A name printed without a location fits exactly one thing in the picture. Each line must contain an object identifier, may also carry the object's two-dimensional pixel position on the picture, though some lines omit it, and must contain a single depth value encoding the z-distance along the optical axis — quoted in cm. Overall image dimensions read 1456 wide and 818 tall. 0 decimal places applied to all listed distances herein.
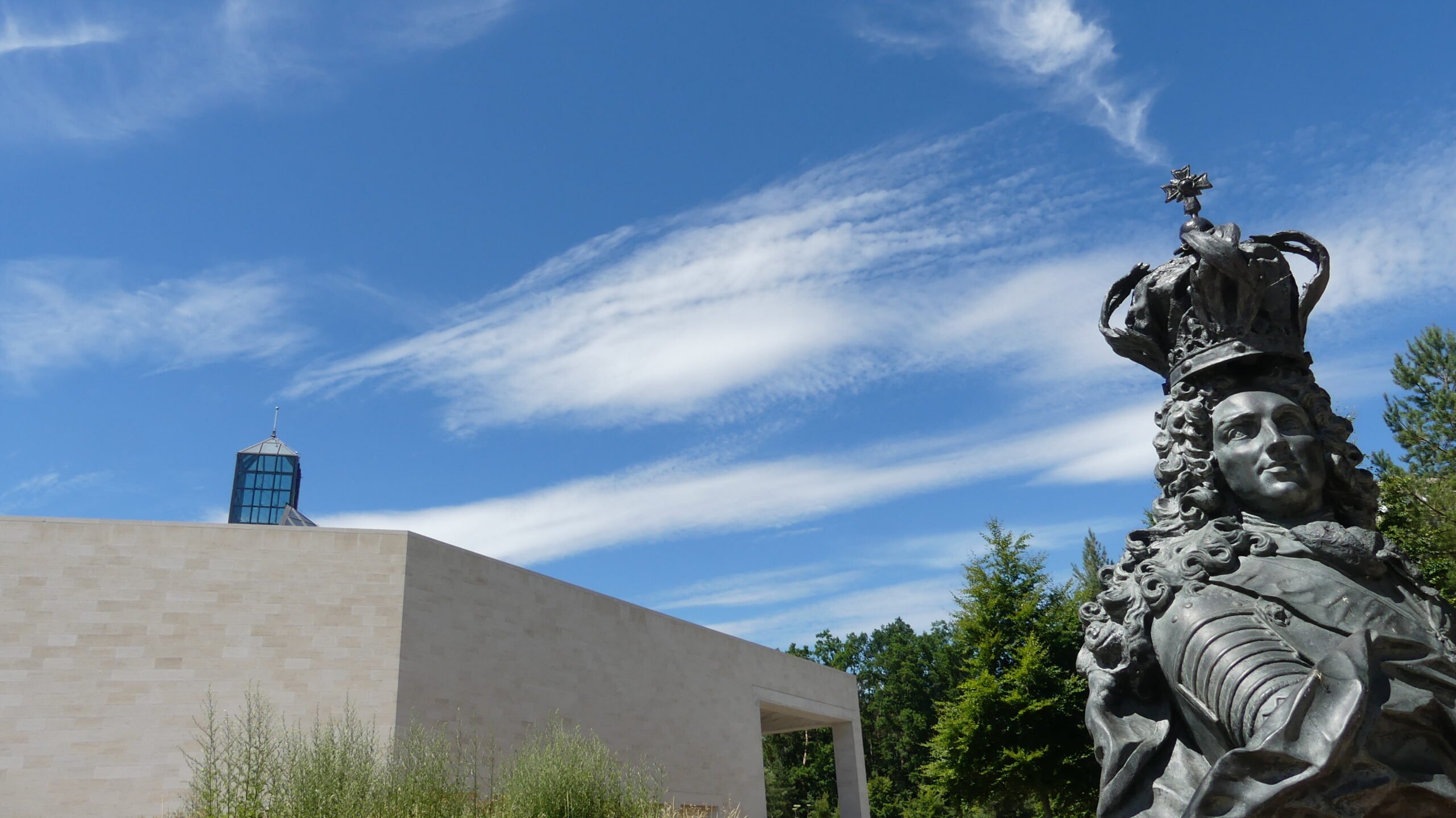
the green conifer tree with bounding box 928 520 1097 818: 2170
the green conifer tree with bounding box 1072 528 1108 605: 2702
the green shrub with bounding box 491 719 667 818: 1070
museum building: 1480
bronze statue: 260
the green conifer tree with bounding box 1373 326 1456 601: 1639
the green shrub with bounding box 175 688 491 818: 903
